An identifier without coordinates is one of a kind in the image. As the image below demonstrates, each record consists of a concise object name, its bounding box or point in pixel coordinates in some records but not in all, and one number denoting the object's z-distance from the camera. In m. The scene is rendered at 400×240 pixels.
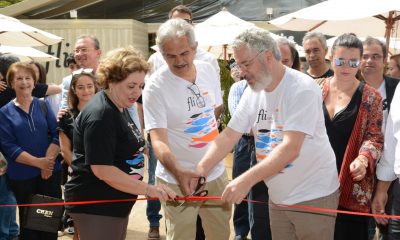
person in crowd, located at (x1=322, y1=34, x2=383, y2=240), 3.50
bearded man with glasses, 3.00
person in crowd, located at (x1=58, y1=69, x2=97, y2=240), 4.62
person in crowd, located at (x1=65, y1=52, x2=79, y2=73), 6.16
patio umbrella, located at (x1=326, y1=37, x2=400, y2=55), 10.79
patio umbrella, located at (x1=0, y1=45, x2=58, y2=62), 12.27
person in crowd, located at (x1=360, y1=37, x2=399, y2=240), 4.29
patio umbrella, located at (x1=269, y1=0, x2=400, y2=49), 6.01
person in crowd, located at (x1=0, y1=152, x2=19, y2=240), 5.32
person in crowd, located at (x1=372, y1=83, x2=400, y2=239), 3.18
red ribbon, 3.22
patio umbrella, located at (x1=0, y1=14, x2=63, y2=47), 10.26
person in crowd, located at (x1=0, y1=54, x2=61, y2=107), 5.24
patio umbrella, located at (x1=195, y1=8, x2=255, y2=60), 9.98
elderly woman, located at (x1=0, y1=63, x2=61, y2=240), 4.94
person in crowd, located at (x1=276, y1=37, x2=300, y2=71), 4.77
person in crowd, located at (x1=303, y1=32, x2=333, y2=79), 4.99
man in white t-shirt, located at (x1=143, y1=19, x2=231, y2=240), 3.58
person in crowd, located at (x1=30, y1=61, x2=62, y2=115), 5.73
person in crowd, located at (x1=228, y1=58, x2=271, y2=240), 4.27
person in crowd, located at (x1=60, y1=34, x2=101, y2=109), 5.31
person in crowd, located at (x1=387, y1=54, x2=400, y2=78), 5.80
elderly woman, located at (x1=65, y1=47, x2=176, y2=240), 3.11
